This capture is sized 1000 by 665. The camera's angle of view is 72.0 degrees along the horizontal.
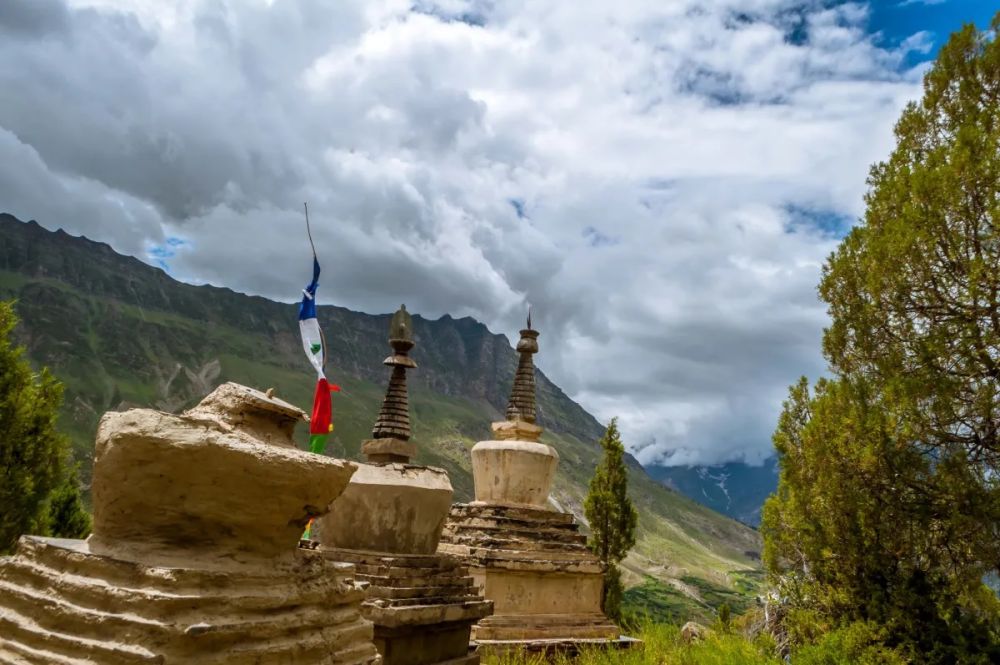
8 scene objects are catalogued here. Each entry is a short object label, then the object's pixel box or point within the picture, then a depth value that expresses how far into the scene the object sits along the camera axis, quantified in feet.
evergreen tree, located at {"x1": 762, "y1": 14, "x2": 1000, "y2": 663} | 35.27
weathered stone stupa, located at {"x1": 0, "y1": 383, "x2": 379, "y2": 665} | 15.47
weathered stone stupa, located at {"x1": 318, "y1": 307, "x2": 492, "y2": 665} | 30.30
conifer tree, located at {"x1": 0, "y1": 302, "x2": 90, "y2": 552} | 48.06
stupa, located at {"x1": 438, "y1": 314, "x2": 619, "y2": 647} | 49.24
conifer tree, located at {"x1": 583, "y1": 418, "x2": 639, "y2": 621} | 87.20
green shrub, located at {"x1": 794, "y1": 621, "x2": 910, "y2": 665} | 34.53
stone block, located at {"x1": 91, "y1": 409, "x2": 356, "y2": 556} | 17.17
